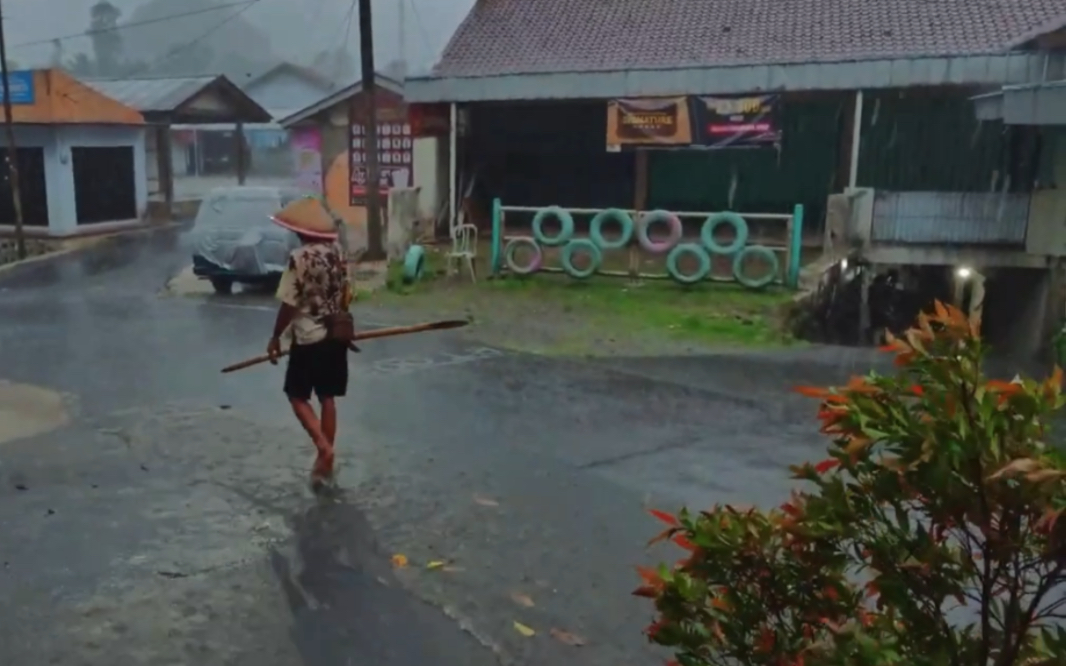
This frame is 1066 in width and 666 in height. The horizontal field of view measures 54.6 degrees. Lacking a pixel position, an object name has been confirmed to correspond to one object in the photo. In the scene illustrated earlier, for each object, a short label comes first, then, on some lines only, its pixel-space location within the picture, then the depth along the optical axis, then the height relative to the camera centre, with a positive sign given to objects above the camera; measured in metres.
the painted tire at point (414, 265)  14.48 -1.63
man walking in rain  5.88 -0.99
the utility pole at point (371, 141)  17.00 +0.10
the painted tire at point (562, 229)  14.02 -1.02
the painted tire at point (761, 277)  13.09 -1.43
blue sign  22.94 +1.15
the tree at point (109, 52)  75.00 +6.59
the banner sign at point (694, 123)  15.40 +0.47
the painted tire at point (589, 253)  13.83 -1.41
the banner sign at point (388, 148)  21.72 -0.01
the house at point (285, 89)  45.53 +2.47
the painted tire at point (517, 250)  14.30 -1.45
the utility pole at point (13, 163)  20.70 -0.50
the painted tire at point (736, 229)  13.14 -1.00
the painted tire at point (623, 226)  13.65 -1.02
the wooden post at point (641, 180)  17.22 -0.45
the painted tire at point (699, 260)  13.31 -1.39
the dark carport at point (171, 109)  27.41 +0.93
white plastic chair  14.82 -1.46
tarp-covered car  15.07 -1.51
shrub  2.02 -0.81
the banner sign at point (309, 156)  24.61 -0.24
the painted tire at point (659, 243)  13.68 -1.03
